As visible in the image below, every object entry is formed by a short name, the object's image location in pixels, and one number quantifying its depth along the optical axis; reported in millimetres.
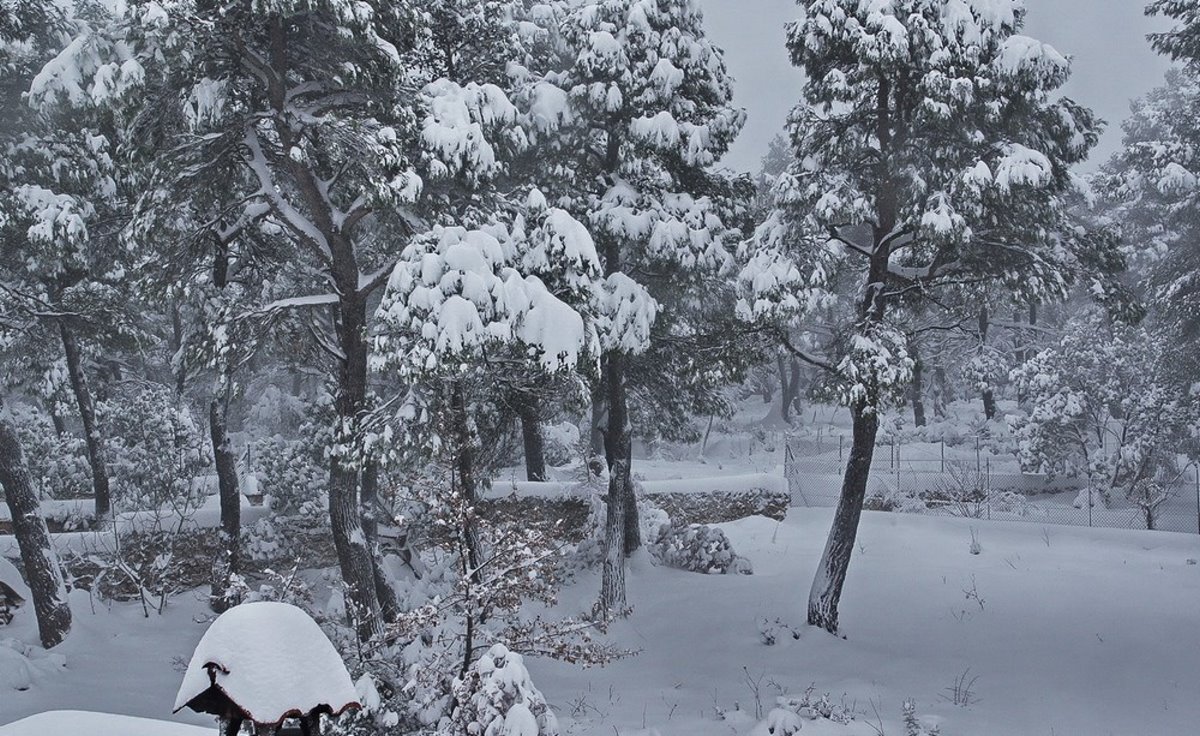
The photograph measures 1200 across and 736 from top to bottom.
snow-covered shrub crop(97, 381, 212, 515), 17562
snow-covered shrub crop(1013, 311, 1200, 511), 20125
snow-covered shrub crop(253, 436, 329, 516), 18281
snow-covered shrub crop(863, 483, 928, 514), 20703
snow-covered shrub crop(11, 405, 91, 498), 21312
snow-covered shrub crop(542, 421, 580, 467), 28250
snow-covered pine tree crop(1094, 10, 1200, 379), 14602
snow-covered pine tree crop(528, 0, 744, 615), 12898
